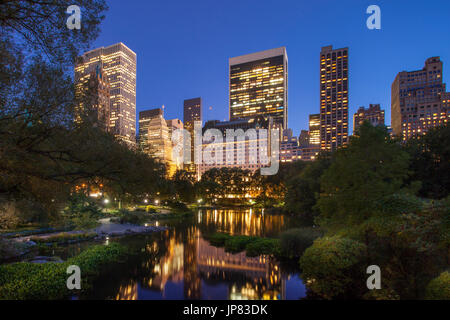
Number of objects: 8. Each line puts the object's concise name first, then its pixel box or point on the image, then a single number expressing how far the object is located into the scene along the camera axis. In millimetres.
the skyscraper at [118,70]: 185125
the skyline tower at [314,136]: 190375
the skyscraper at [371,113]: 176125
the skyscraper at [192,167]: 150188
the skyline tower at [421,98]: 114562
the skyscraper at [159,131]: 120619
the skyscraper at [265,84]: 185125
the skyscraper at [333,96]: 165375
